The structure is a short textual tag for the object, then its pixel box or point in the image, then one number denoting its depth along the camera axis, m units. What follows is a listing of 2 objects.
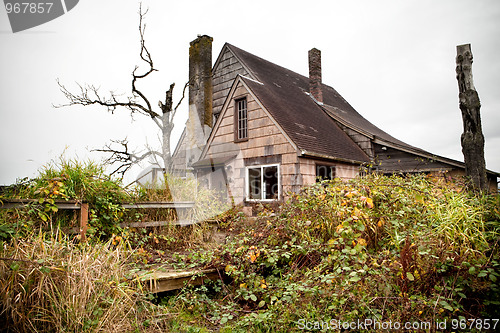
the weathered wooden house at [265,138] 10.10
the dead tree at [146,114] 13.84
